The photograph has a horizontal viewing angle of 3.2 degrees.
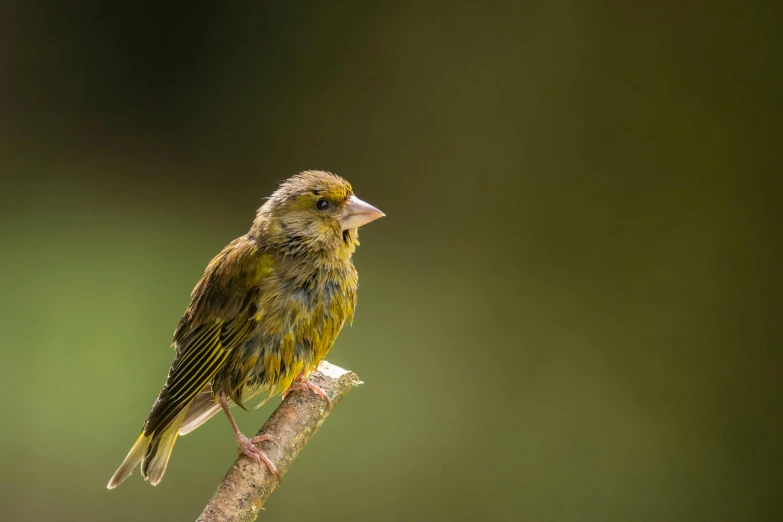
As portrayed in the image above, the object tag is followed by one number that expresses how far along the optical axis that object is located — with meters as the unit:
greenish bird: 4.42
